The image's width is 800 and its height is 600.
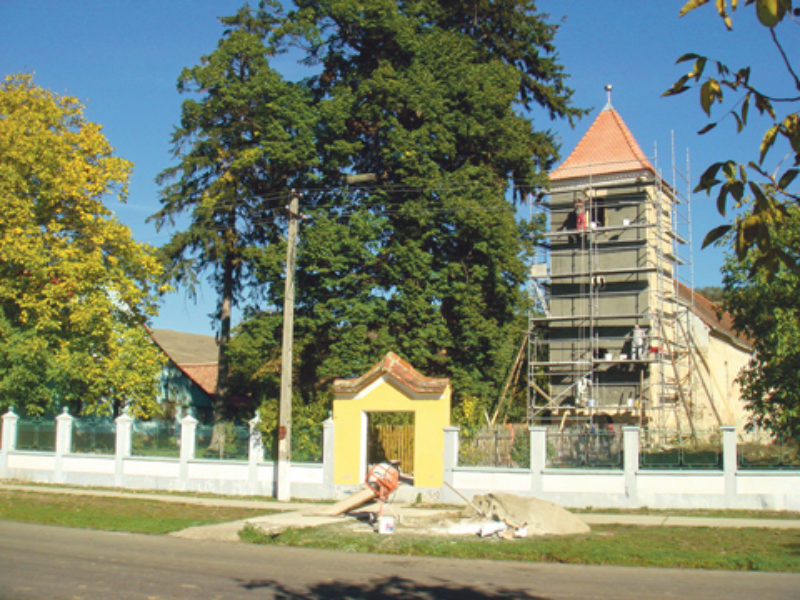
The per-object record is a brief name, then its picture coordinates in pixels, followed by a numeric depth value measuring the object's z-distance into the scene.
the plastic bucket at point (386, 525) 14.86
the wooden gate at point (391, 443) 22.38
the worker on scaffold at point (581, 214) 34.31
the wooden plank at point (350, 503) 17.05
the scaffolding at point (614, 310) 32.56
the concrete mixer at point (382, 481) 15.93
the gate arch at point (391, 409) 20.91
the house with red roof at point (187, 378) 45.06
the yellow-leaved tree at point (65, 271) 27.50
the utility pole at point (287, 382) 21.53
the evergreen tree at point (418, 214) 28.02
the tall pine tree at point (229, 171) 31.70
